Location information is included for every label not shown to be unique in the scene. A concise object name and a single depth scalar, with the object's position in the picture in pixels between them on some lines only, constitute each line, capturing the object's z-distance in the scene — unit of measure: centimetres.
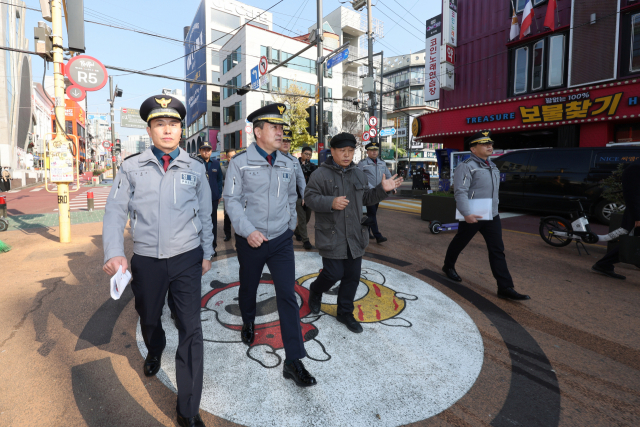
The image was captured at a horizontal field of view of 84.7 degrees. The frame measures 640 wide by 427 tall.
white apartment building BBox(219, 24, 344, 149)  3331
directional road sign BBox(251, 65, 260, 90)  1509
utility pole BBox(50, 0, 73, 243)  672
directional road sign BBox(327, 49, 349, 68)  1298
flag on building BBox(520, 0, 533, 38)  1430
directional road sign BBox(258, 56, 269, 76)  1438
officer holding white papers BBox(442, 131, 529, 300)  429
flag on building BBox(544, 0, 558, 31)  1376
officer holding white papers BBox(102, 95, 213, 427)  212
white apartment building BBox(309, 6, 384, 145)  4028
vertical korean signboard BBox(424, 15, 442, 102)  1772
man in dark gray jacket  325
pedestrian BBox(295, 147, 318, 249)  670
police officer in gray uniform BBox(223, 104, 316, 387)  272
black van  898
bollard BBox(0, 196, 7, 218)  856
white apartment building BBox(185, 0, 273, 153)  4297
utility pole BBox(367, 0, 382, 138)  1686
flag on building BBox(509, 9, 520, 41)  1503
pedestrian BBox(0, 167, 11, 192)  1886
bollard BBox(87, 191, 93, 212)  1207
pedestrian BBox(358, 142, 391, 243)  695
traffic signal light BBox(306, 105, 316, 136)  1253
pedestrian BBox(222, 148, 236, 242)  724
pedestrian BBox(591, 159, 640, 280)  468
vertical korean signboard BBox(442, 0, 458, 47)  1714
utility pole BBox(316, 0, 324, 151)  1343
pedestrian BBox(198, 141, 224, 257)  630
